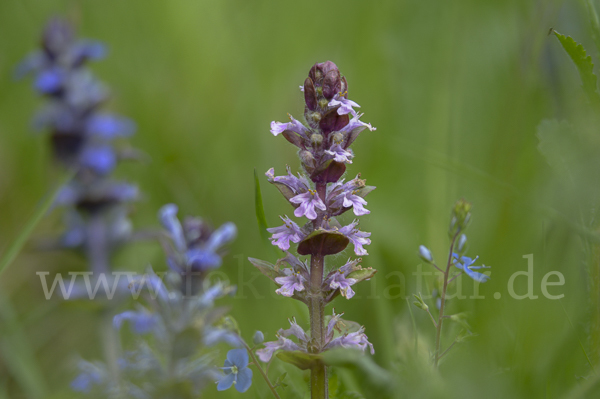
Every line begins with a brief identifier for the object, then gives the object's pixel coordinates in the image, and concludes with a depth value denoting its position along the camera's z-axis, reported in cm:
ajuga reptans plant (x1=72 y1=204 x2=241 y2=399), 91
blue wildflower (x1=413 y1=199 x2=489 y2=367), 87
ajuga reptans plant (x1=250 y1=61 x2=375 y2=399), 85
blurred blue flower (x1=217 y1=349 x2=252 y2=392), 86
